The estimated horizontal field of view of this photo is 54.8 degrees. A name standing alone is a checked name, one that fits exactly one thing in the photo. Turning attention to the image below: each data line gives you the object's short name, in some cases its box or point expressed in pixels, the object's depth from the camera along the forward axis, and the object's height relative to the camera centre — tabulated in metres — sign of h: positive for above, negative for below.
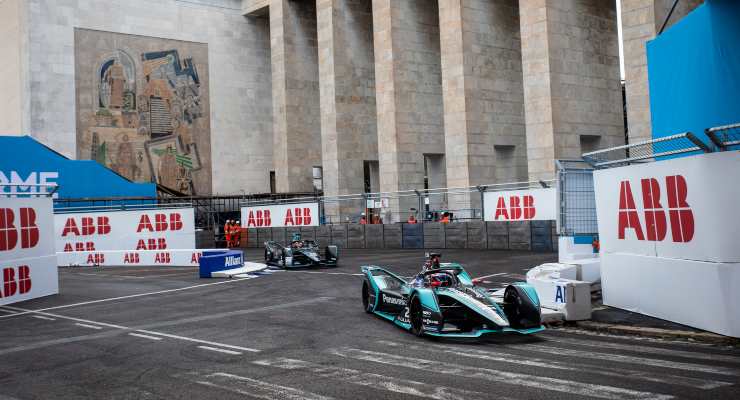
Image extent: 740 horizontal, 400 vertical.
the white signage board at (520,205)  25.66 +0.58
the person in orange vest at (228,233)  40.36 +0.02
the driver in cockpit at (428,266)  11.77 -0.73
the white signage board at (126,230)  31.39 +0.34
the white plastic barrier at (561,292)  11.66 -1.25
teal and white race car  10.22 -1.27
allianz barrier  21.72 -0.89
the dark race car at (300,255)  23.00 -0.83
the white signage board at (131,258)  27.78 -0.81
